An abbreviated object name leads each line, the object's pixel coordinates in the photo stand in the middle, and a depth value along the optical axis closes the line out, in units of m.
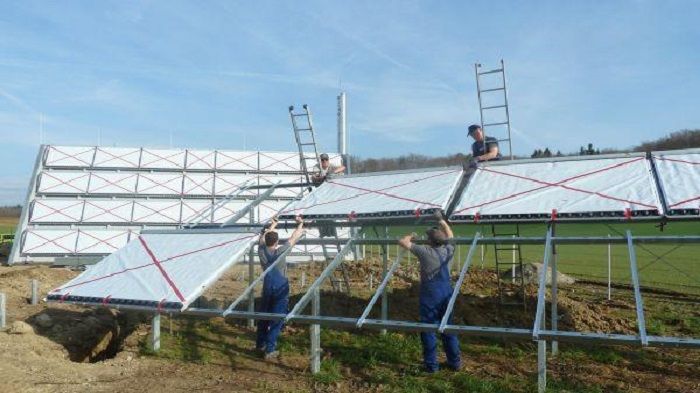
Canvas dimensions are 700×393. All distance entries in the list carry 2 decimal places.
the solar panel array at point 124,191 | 22.76
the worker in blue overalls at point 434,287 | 9.20
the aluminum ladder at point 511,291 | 12.35
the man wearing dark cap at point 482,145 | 12.44
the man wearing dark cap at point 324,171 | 14.09
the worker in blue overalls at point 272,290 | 10.28
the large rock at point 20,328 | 10.67
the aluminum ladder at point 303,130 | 14.67
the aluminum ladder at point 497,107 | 12.63
